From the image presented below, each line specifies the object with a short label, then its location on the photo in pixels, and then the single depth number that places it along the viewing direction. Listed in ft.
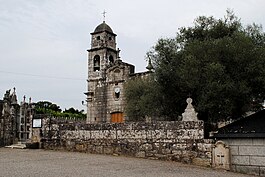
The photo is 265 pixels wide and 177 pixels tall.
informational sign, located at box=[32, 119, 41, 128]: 51.24
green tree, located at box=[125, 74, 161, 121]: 84.38
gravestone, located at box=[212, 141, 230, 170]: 34.53
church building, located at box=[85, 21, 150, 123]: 102.53
